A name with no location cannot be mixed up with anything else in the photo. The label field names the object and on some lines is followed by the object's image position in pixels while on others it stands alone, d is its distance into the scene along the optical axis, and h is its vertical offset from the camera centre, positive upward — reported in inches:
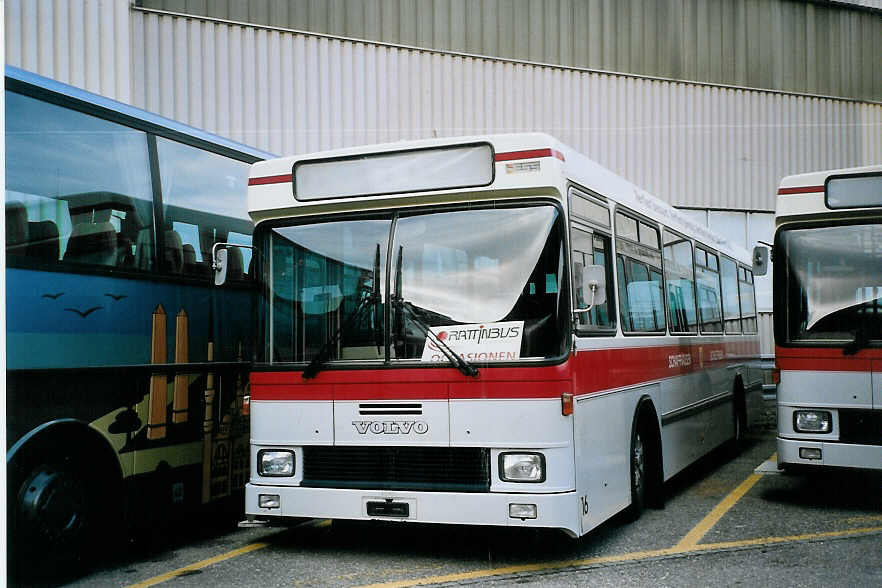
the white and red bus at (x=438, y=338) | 253.9 +0.1
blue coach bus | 242.8 +6.4
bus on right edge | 338.3 +4.3
